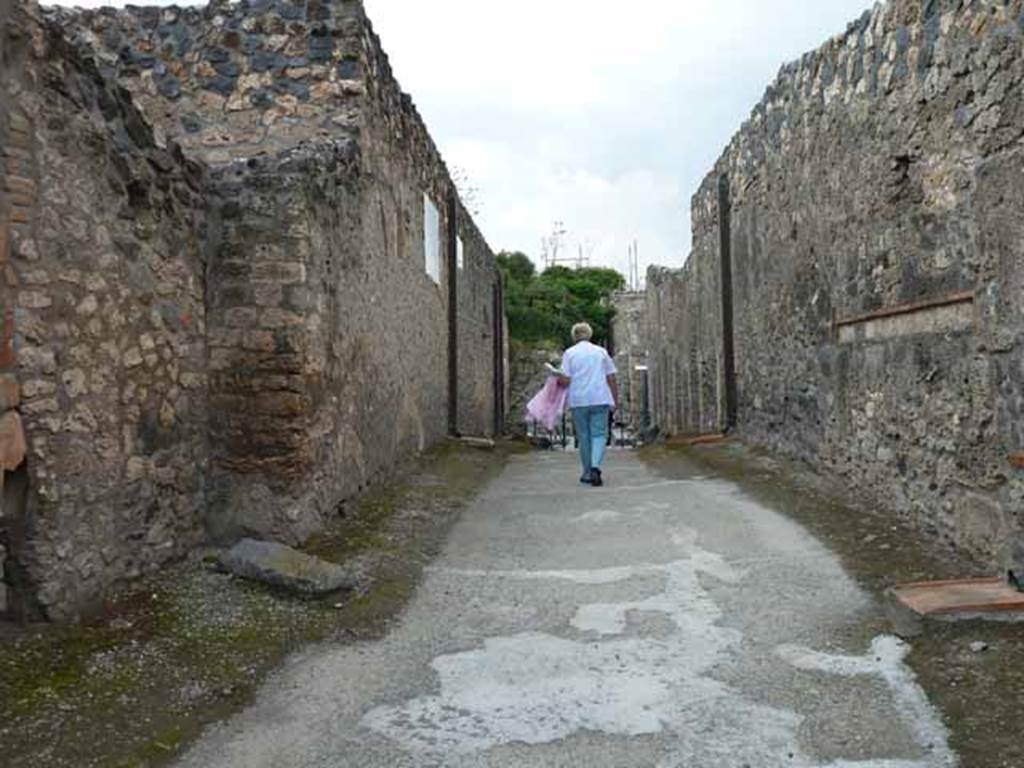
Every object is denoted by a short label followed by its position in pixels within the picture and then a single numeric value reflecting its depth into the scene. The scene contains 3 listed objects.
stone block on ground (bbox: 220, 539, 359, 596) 4.44
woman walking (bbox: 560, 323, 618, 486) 8.62
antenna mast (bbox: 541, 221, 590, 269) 42.09
